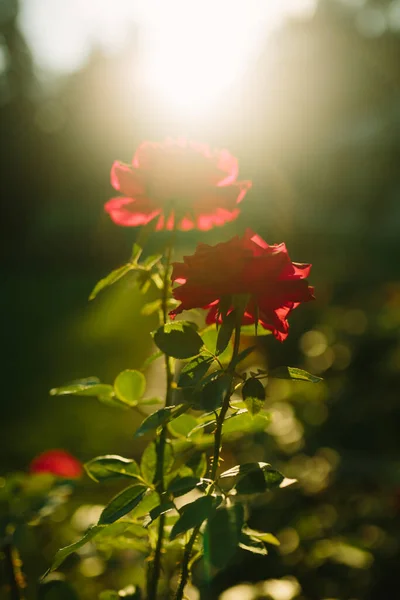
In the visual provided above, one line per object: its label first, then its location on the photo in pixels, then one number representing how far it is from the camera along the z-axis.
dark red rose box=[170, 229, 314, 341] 0.78
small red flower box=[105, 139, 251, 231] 1.06
